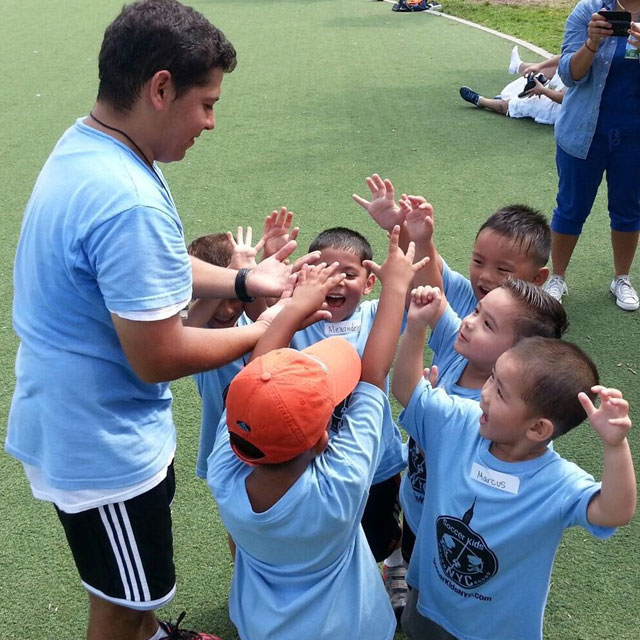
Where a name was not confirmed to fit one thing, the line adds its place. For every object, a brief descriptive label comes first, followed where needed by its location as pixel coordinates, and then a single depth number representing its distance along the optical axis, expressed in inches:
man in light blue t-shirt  67.0
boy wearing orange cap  67.0
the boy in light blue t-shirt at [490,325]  87.3
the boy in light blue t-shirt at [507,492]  75.0
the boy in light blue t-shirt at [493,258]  105.8
